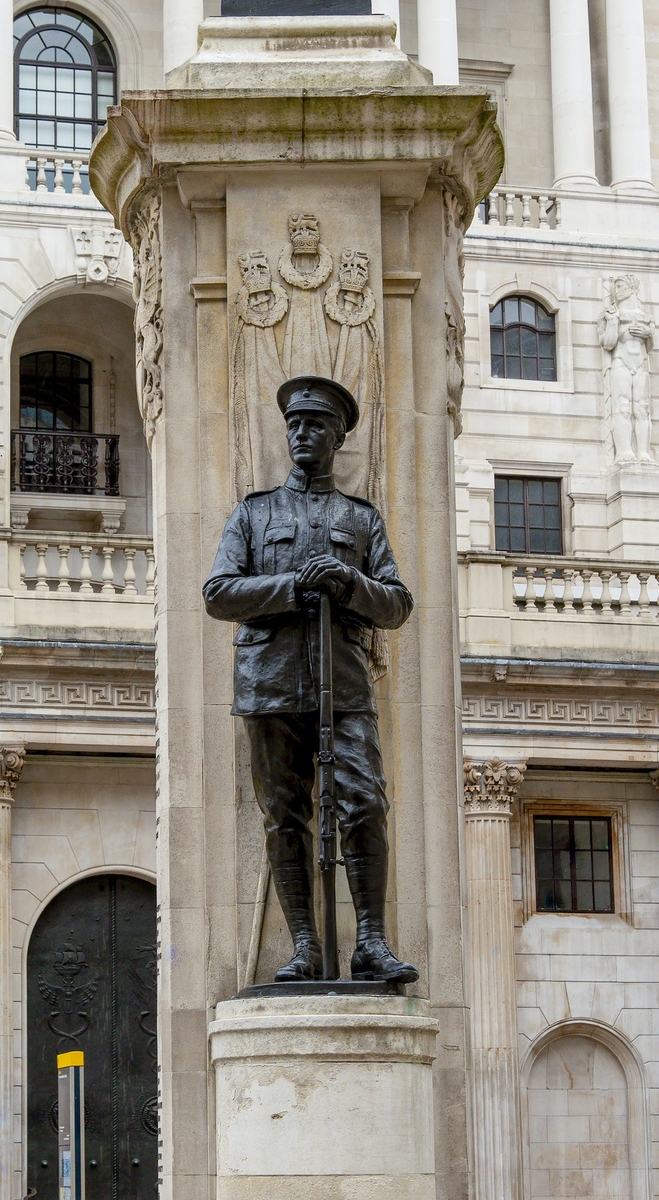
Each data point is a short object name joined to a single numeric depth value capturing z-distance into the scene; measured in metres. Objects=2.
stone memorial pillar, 11.16
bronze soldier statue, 10.53
